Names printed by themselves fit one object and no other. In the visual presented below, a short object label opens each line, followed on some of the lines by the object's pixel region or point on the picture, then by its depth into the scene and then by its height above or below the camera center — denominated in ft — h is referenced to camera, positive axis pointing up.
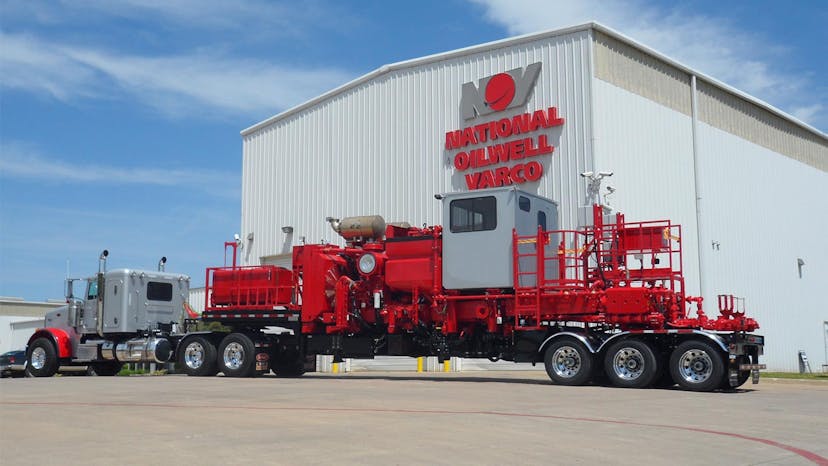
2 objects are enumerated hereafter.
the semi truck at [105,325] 84.33 +0.96
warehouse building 97.76 +23.34
